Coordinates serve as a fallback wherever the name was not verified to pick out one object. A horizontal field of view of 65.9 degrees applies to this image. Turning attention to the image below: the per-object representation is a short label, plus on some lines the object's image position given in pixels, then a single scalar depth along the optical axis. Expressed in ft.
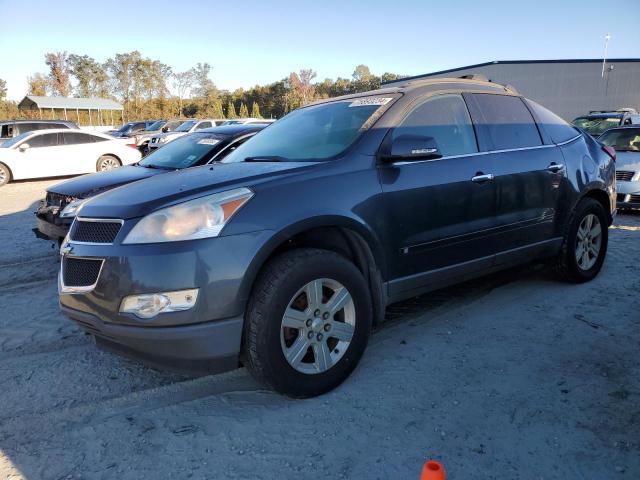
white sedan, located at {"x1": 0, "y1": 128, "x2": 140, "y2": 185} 46.57
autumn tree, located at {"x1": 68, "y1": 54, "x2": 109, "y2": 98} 209.26
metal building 122.11
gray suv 8.28
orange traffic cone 5.61
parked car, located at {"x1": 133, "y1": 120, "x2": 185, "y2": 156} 67.51
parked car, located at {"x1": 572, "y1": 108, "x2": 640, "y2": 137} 47.16
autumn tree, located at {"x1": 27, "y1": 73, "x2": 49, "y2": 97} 183.01
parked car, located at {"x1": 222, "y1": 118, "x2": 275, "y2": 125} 70.05
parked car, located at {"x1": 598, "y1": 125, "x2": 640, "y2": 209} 27.32
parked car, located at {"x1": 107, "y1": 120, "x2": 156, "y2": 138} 97.49
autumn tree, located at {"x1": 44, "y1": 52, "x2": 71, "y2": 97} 190.49
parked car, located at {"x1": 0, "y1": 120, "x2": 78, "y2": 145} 56.13
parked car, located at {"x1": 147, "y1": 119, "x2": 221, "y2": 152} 58.90
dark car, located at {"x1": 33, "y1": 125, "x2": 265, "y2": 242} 18.16
